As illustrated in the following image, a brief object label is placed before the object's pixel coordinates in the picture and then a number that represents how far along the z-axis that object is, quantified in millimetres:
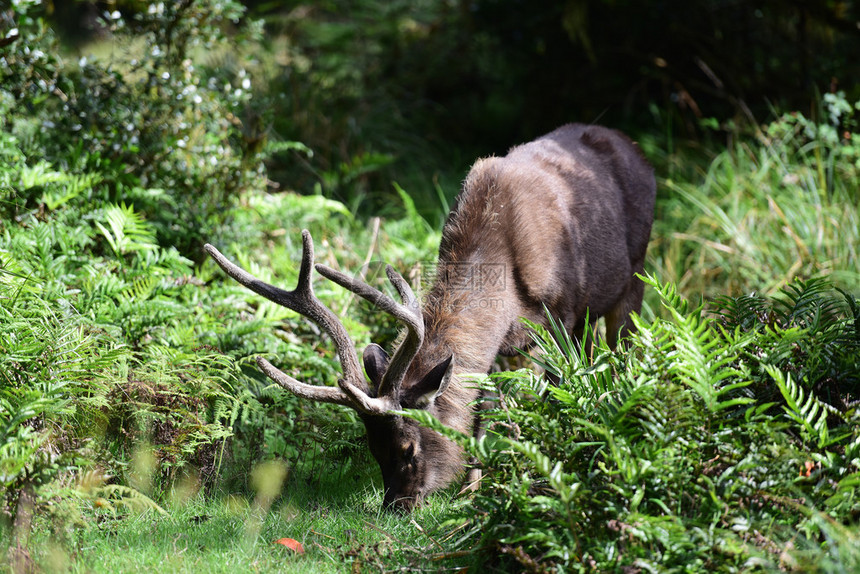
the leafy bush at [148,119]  11945
